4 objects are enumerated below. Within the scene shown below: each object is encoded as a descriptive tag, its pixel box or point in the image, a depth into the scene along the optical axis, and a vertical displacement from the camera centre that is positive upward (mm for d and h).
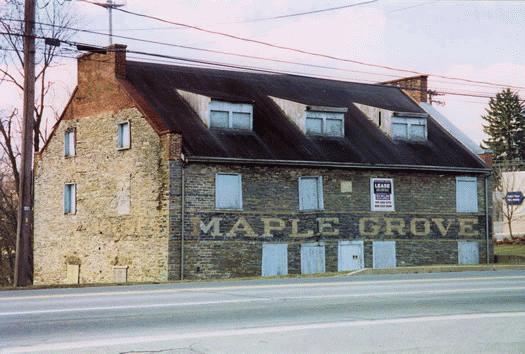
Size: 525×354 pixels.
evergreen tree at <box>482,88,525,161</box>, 94250 +10588
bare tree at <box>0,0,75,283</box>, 44094 +3898
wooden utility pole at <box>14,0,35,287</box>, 24922 +2416
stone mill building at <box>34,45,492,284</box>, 30609 +1520
